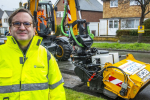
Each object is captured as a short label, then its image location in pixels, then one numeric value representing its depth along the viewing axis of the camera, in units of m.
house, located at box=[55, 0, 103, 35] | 30.58
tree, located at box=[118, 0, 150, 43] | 12.09
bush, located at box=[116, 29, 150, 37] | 17.58
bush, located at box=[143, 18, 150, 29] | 18.84
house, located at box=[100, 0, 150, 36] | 22.96
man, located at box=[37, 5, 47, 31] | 8.13
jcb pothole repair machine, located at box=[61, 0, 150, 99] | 3.57
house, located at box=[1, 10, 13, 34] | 50.72
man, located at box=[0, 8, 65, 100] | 1.51
